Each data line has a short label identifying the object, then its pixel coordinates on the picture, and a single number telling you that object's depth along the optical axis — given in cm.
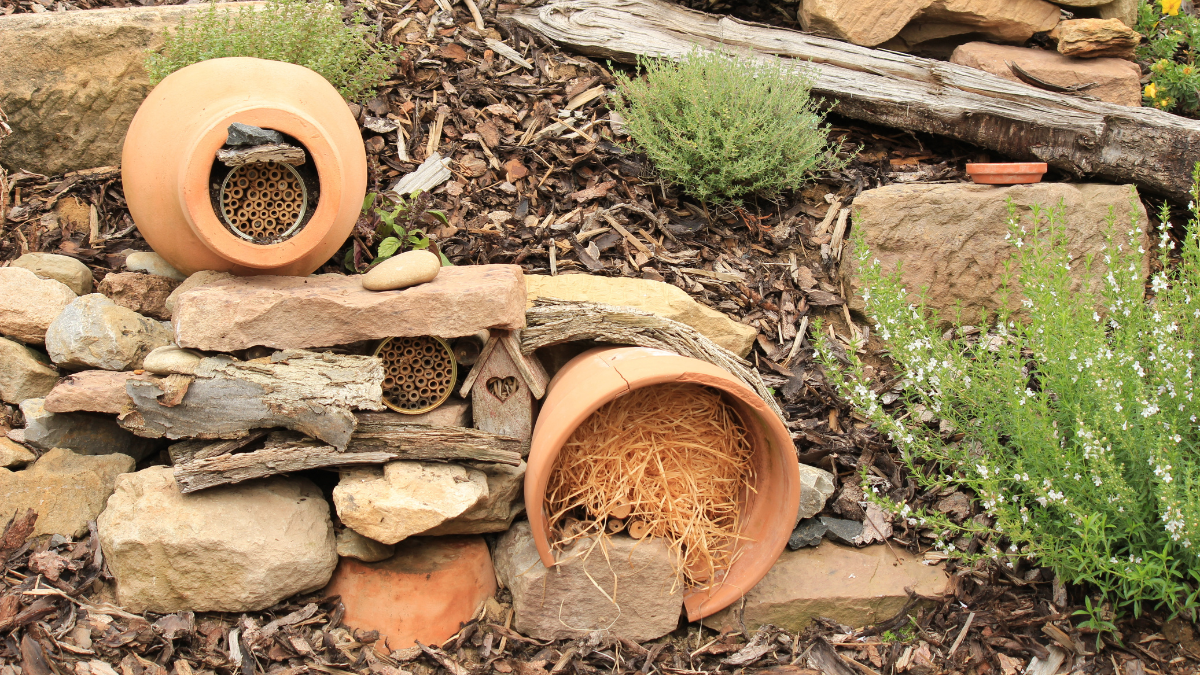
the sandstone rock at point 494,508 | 287
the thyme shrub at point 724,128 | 384
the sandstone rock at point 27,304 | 302
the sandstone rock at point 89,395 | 276
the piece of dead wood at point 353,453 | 262
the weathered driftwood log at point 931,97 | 396
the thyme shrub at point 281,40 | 344
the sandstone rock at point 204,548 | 260
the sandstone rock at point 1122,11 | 482
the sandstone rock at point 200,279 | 300
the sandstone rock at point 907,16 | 464
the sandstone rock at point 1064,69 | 437
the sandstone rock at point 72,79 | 374
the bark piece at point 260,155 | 267
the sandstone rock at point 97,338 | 288
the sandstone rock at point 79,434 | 290
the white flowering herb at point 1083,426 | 240
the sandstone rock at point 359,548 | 280
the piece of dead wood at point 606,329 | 295
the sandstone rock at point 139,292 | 325
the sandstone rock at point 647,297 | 332
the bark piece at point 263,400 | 264
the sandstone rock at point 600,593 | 278
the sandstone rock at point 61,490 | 278
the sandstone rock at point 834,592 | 288
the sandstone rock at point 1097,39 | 445
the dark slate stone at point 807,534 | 304
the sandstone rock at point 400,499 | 263
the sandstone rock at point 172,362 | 264
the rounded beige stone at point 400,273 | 279
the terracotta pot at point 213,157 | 270
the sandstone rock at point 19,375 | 300
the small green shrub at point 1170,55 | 441
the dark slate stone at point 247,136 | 268
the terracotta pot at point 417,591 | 278
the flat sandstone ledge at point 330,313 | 266
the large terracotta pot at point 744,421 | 258
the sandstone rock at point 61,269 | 335
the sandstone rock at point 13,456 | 285
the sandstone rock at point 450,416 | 291
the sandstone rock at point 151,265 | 339
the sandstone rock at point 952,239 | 382
